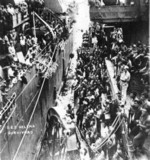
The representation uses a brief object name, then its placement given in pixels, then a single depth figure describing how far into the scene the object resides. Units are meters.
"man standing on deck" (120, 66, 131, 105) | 16.21
